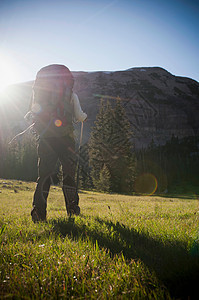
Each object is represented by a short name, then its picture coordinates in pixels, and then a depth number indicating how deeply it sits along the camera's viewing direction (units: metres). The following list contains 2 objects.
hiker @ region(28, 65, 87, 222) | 3.28
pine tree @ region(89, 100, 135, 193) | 25.59
